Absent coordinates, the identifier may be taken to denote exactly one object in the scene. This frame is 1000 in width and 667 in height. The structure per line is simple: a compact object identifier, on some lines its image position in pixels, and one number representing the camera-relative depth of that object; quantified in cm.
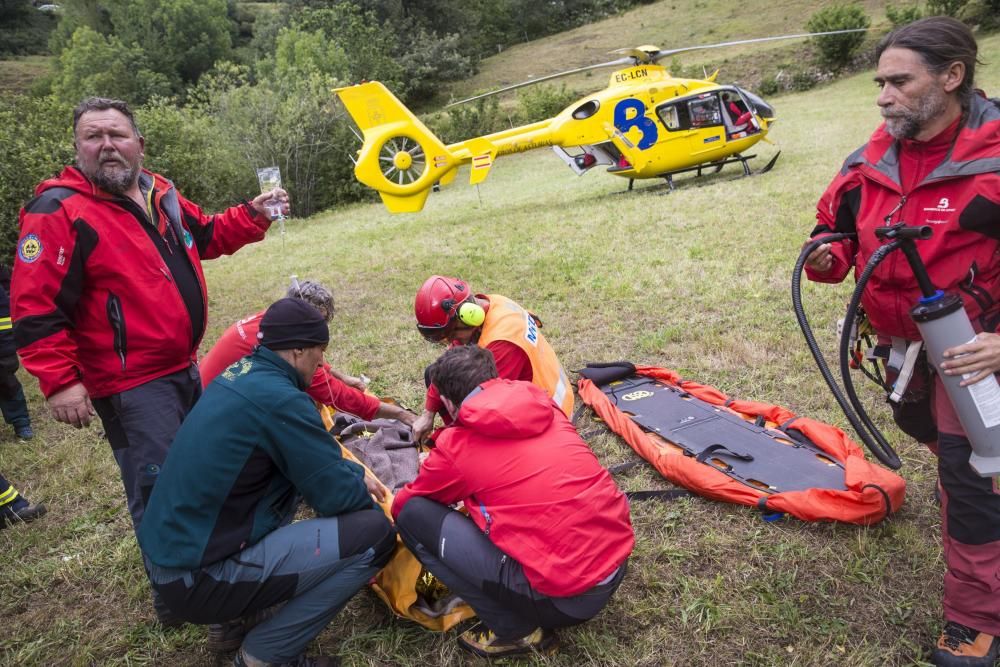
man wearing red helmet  382
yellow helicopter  1270
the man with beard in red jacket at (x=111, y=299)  270
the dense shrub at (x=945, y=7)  2661
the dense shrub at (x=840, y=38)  2755
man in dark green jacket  241
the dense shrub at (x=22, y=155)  1252
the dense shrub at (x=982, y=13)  2711
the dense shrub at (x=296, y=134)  2114
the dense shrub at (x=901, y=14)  2691
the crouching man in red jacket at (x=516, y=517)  246
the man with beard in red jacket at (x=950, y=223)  214
